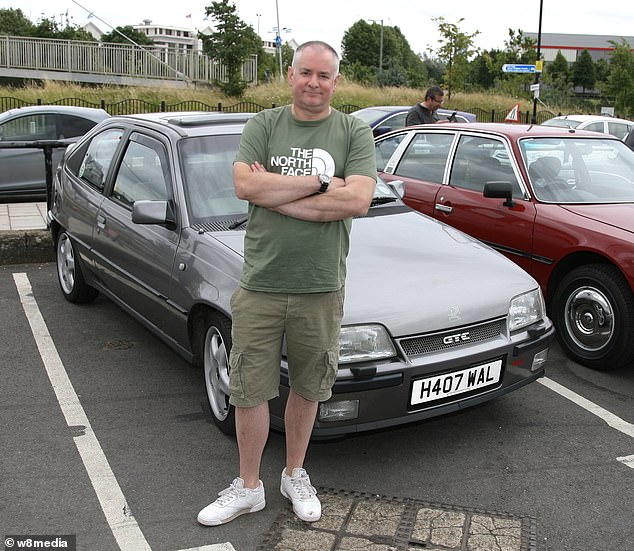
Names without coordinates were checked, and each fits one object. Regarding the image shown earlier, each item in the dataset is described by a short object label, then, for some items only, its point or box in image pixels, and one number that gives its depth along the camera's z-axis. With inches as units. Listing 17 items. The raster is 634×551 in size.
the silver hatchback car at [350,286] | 134.7
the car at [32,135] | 420.2
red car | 194.1
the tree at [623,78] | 1401.3
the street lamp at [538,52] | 1097.4
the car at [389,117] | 632.4
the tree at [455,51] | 1296.8
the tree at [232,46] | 1179.3
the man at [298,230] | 111.7
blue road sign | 1098.1
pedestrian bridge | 1354.6
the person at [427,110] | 368.2
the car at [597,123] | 696.4
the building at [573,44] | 4687.5
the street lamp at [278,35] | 1465.3
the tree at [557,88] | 1733.0
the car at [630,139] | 393.9
